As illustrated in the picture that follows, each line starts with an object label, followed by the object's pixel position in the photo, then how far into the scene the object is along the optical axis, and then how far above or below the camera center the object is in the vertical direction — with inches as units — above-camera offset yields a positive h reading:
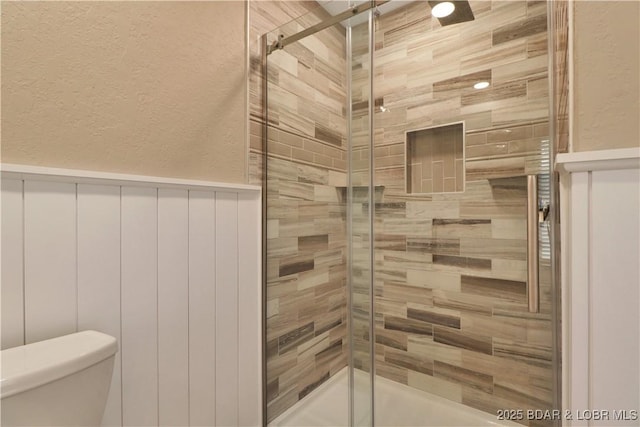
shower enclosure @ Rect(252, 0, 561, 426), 54.7 +0.6
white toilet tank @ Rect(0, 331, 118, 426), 23.9 -13.9
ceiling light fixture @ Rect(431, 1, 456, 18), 57.6 +39.0
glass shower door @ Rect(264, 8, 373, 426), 55.8 -0.9
